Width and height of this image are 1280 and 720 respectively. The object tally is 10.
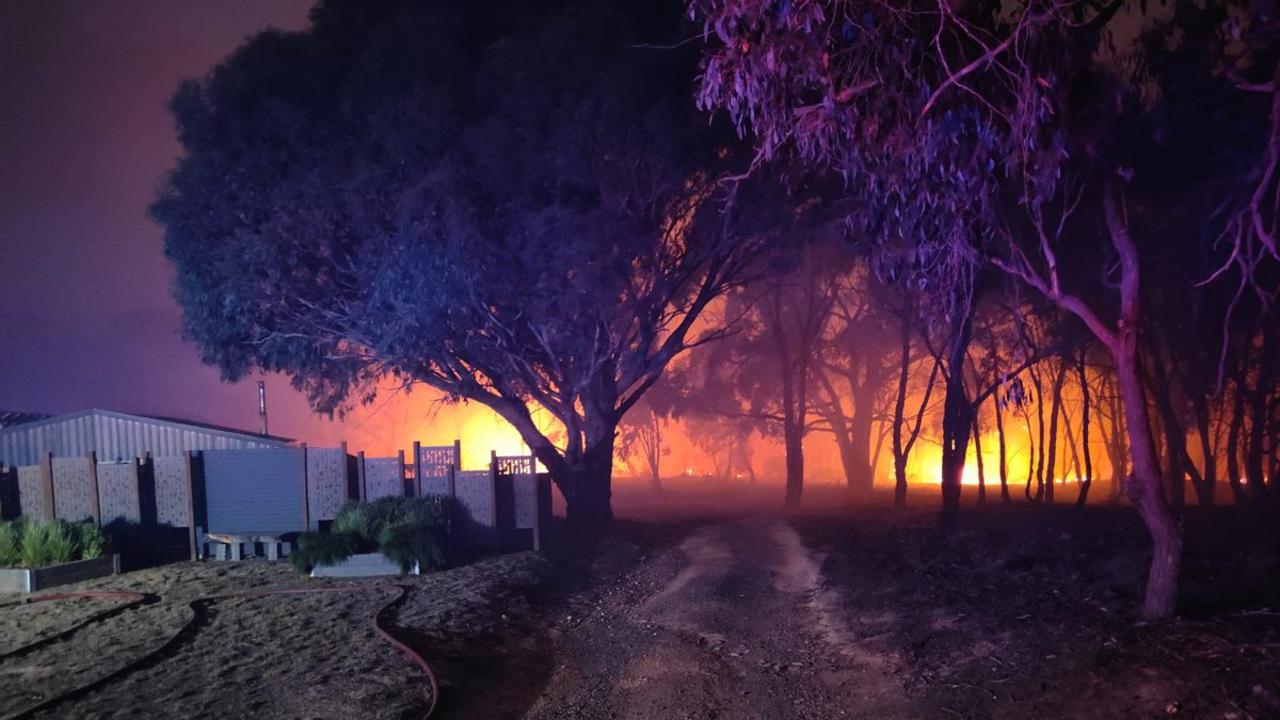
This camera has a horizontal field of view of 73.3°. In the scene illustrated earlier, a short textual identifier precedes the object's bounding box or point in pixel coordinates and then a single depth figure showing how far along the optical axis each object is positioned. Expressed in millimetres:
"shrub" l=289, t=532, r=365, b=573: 14844
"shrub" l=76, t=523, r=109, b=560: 15781
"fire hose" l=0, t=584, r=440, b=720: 8125
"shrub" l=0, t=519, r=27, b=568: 14805
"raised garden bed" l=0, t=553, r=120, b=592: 14148
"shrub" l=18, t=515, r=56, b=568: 14734
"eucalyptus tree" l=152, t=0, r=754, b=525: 16625
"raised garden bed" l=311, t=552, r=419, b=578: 14945
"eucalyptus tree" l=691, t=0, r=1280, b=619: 8633
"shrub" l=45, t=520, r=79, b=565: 15039
